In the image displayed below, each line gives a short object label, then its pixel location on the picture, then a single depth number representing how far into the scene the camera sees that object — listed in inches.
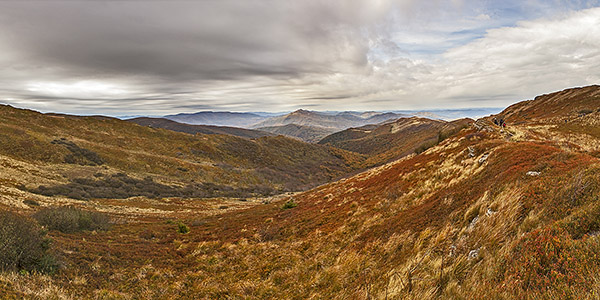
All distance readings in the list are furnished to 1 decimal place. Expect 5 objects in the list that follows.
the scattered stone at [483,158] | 540.1
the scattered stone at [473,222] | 281.4
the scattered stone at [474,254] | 226.3
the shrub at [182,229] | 738.2
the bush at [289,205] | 953.5
